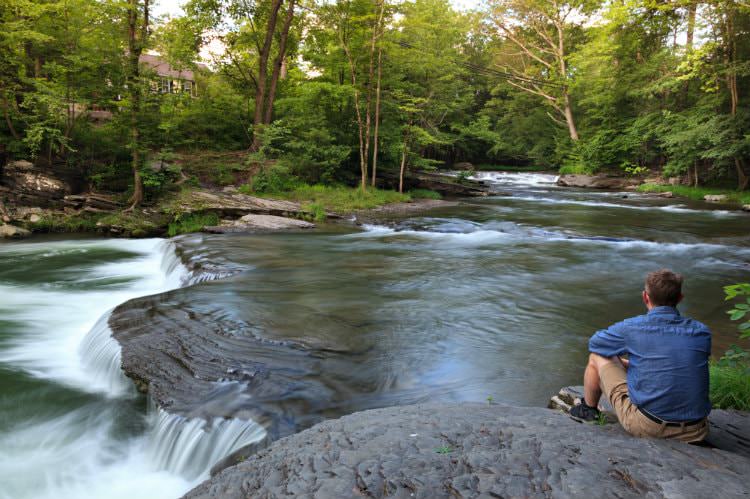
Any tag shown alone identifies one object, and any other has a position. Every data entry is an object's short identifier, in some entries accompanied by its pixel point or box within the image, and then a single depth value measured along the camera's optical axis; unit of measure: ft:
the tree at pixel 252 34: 71.15
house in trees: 54.54
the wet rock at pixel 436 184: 86.33
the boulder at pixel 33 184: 56.24
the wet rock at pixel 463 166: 147.71
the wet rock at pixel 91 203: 57.26
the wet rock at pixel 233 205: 56.75
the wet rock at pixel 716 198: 77.94
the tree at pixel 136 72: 52.26
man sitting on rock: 9.98
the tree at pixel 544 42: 123.40
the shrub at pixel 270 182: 66.13
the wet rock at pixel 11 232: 51.24
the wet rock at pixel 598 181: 107.96
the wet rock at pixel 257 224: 52.13
